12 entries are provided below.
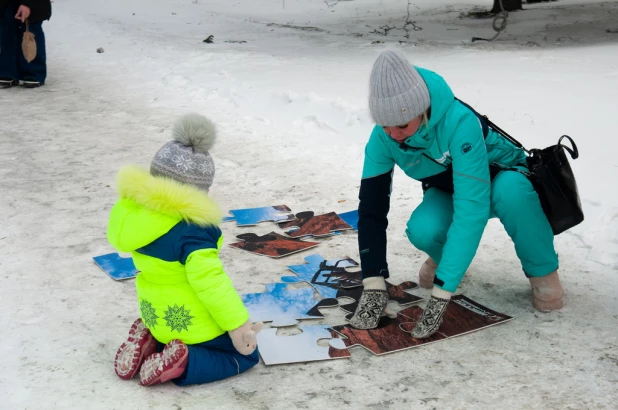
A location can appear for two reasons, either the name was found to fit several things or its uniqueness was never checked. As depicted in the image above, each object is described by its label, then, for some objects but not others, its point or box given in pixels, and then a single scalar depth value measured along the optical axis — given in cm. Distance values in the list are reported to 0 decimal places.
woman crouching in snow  299
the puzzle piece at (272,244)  410
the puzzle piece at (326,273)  373
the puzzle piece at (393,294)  349
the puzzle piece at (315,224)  435
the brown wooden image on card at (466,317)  326
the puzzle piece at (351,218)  445
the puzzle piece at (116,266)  378
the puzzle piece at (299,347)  302
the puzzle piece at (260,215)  455
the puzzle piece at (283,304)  335
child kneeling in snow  269
